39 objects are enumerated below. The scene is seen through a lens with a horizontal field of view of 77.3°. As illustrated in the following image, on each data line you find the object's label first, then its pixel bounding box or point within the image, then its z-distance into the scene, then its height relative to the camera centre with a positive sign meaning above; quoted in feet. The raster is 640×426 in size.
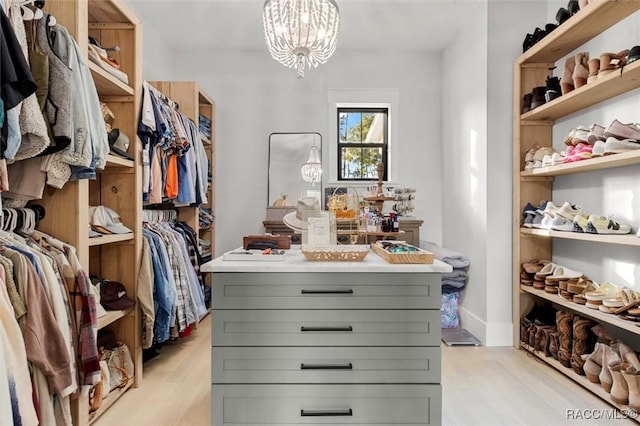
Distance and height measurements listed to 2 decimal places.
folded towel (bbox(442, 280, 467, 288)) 11.45 -1.91
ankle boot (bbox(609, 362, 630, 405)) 6.62 -2.87
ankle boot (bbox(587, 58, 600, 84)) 7.54 +2.81
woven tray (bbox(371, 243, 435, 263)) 5.56 -0.57
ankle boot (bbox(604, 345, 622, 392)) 7.04 -2.63
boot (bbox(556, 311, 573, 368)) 8.30 -2.55
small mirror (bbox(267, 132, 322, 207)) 14.30 +1.76
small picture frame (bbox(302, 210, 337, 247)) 6.21 -0.22
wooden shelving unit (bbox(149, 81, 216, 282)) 11.24 +3.28
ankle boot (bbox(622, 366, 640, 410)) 6.42 -2.78
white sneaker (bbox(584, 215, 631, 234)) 7.39 -0.18
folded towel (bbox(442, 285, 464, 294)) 11.56 -2.11
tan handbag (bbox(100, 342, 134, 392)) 7.31 -2.81
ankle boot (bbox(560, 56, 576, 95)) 8.35 +2.96
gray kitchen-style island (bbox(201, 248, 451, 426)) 5.35 -1.73
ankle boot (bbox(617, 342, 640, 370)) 6.83 -2.43
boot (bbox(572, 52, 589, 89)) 7.98 +2.95
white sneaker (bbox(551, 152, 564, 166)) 8.51 +1.25
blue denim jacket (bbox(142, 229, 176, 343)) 8.21 -1.67
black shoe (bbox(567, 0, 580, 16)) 8.15 +4.31
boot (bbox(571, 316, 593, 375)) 7.93 -2.56
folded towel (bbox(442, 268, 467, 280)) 11.44 -1.68
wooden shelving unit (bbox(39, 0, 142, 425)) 7.72 +0.63
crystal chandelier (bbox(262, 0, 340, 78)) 7.04 +3.41
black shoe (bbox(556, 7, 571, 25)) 8.39 +4.25
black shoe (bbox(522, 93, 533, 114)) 9.70 +2.81
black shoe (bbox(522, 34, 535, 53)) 9.57 +4.21
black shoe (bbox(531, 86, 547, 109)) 9.27 +2.81
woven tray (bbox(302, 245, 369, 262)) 5.84 -0.57
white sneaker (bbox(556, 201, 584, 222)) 8.42 +0.12
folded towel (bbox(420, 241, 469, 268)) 11.35 -1.19
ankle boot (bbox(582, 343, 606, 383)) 7.41 -2.77
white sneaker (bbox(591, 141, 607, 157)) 7.21 +1.24
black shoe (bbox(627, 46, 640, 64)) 6.53 +2.68
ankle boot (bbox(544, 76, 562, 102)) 8.85 +2.84
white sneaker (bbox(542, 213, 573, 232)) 8.32 -0.16
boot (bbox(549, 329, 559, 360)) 8.68 -2.78
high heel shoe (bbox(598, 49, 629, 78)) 7.16 +2.80
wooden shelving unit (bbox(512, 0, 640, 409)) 7.15 +2.14
